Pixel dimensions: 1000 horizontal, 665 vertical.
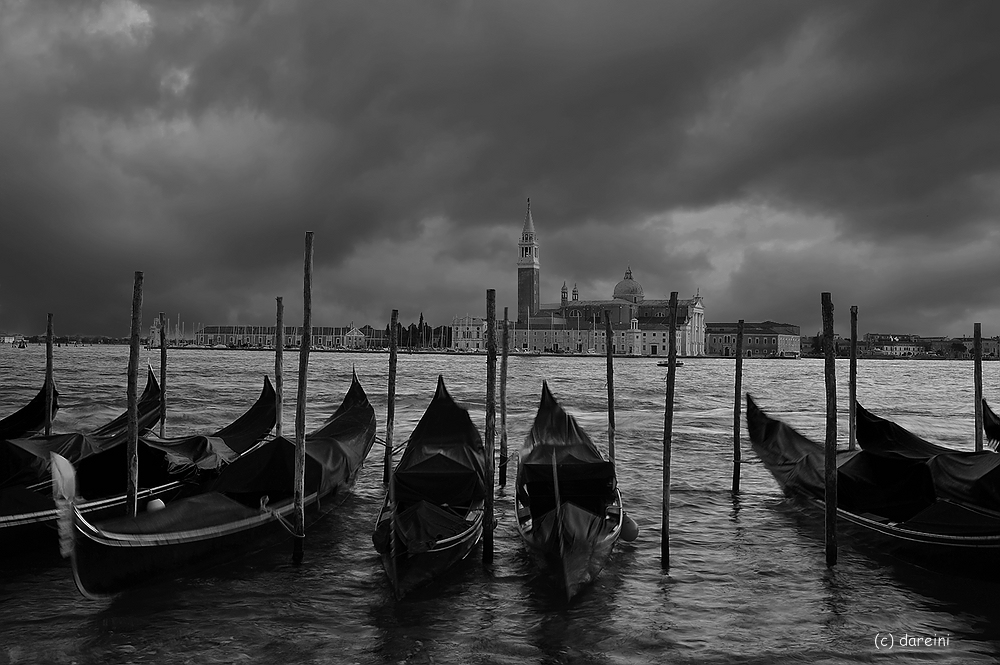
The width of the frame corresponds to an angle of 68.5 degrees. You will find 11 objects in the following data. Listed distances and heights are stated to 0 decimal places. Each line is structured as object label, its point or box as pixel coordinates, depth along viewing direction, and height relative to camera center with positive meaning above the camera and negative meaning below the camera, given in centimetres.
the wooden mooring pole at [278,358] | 1016 -22
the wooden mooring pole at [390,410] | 1009 -95
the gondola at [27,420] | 1103 -124
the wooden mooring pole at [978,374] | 976 -34
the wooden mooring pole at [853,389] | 1041 -59
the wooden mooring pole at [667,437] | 648 -85
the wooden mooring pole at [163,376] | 1146 -59
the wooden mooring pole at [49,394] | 1086 -81
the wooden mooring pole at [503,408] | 1038 -97
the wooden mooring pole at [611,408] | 941 -84
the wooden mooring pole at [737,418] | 971 -95
